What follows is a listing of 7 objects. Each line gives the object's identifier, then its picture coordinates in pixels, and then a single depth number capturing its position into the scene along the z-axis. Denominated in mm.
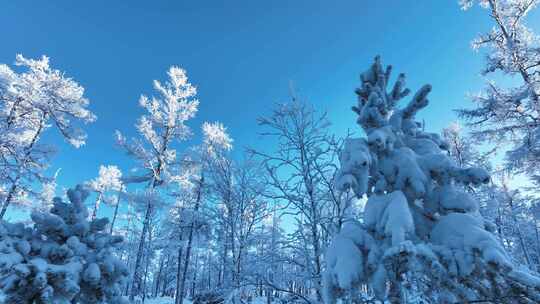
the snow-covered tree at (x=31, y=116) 11289
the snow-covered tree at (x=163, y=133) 13023
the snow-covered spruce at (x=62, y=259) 4078
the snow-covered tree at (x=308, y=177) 4781
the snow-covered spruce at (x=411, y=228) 2479
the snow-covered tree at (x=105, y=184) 27028
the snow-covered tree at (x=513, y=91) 8984
